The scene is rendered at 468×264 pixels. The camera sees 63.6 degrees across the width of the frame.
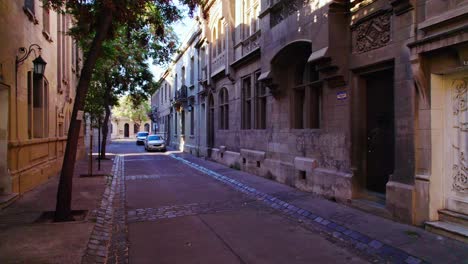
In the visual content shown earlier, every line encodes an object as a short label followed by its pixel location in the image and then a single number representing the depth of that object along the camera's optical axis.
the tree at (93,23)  7.33
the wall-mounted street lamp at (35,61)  9.58
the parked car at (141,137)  48.81
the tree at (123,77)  19.52
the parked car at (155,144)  32.52
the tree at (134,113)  79.78
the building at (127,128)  88.38
